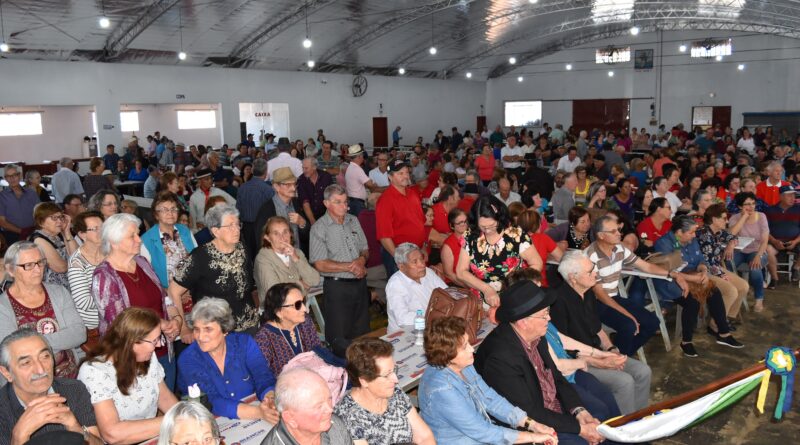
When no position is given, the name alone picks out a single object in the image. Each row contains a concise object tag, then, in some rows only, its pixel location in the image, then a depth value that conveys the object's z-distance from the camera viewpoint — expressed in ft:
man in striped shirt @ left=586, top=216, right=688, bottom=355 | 16.53
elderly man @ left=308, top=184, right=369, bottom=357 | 15.43
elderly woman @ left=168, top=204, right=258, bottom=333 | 12.73
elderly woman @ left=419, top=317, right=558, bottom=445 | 9.92
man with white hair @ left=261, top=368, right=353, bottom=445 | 7.93
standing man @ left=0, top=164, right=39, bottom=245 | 24.04
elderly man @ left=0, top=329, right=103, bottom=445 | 8.47
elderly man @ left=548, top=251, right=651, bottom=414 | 13.57
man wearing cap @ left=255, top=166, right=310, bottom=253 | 17.85
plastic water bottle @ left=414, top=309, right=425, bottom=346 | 13.62
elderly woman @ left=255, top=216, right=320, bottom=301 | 13.91
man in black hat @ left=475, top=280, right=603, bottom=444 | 10.76
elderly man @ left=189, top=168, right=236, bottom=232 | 23.61
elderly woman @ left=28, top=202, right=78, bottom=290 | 15.16
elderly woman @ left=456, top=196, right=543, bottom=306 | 14.70
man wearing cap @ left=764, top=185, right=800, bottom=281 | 25.44
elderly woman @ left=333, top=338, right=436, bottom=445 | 9.20
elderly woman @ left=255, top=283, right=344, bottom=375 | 11.45
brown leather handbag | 13.16
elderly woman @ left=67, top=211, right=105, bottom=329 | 12.31
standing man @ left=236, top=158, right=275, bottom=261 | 21.77
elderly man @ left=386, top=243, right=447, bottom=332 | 14.52
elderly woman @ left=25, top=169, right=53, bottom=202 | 27.45
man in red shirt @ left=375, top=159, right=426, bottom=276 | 17.66
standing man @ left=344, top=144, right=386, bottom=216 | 27.89
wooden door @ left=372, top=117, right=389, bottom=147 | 77.71
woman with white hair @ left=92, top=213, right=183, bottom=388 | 11.54
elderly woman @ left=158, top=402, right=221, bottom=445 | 7.53
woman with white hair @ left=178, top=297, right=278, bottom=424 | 10.46
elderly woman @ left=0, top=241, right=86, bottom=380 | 11.01
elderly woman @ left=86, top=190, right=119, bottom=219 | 18.31
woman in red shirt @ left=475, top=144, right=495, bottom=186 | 38.04
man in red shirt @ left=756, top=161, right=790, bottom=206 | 26.00
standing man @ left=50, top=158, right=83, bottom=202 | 30.32
